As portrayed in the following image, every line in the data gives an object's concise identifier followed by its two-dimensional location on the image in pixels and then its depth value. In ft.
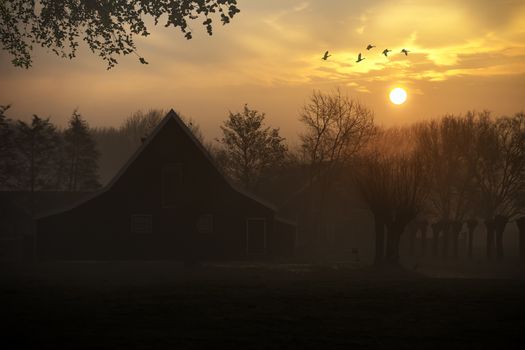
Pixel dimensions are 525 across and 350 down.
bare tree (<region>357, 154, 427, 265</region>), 128.77
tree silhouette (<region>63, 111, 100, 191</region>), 296.92
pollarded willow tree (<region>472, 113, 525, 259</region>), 233.35
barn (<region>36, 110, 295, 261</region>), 157.99
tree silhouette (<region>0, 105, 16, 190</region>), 247.09
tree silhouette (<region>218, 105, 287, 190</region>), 244.01
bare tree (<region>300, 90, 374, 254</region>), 240.32
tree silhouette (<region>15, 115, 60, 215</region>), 269.85
